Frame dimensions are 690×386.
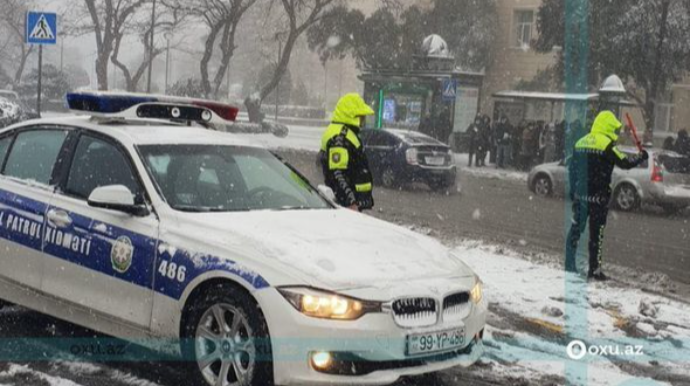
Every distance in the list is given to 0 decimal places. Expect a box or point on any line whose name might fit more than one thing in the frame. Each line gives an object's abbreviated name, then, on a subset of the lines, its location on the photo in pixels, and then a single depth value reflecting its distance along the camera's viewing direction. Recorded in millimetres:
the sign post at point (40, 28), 19844
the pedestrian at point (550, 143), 30141
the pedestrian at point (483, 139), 31594
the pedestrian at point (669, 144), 29116
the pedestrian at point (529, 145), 30672
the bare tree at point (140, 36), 46678
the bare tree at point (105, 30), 44375
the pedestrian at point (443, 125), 33594
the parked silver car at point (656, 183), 19203
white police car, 5039
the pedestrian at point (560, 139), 29922
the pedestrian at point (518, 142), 31016
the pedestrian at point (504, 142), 31219
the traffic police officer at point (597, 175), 10562
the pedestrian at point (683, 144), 28172
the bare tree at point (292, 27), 40656
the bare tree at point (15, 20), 60688
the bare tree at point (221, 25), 41750
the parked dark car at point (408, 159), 22062
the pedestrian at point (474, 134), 31422
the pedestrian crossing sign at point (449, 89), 31422
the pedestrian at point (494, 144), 31766
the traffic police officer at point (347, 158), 8633
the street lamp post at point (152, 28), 43531
